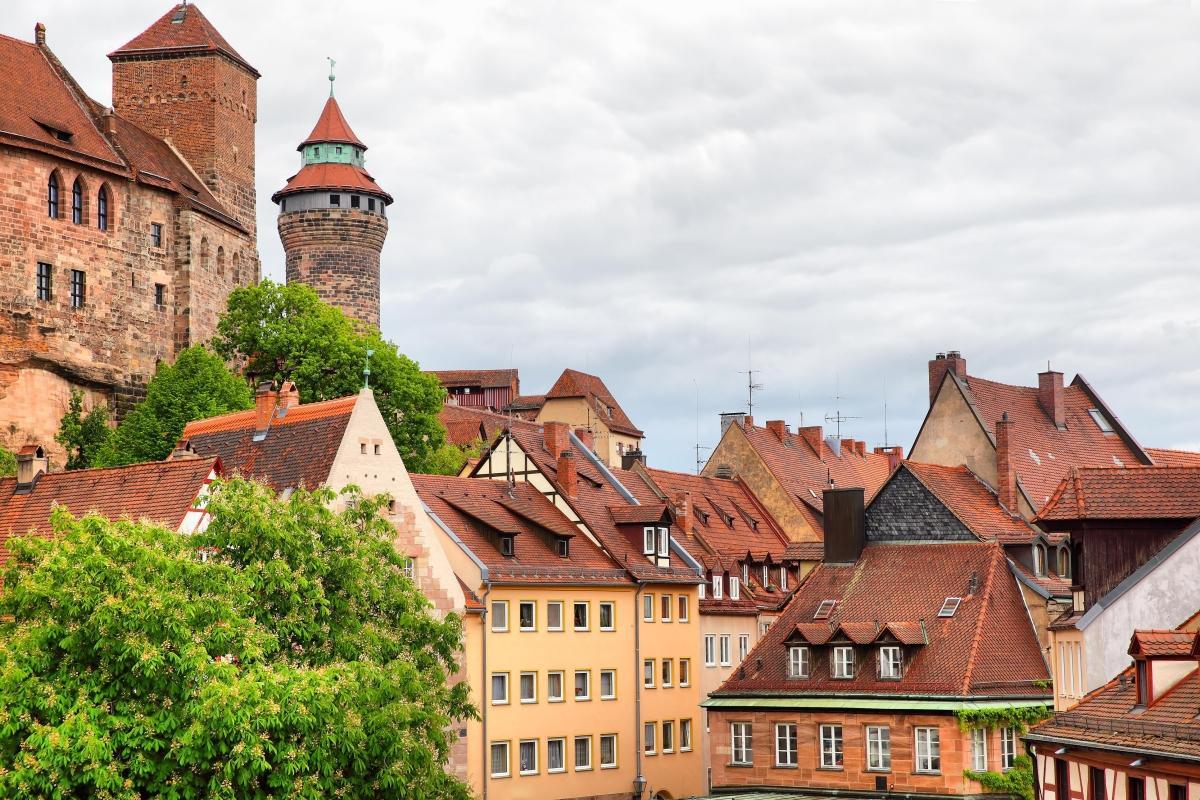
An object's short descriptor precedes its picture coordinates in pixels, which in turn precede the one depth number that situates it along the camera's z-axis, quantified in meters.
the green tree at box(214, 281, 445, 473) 78.56
